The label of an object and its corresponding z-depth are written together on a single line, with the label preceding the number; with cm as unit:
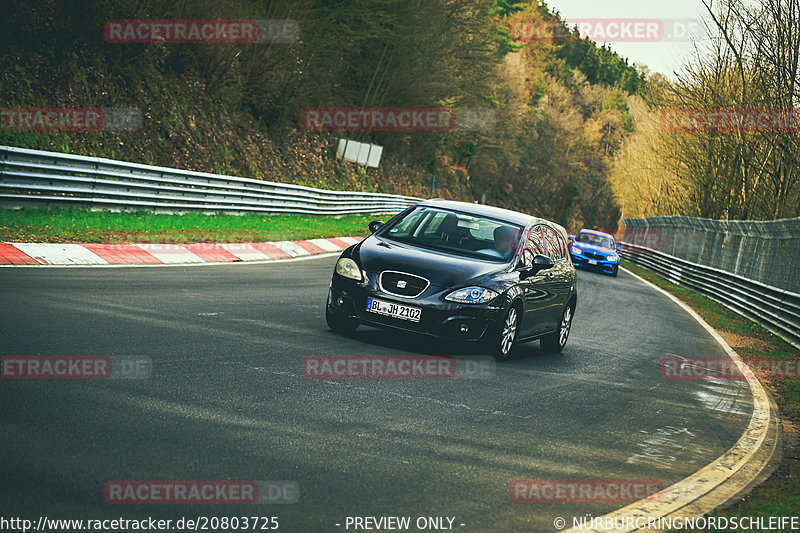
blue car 3359
